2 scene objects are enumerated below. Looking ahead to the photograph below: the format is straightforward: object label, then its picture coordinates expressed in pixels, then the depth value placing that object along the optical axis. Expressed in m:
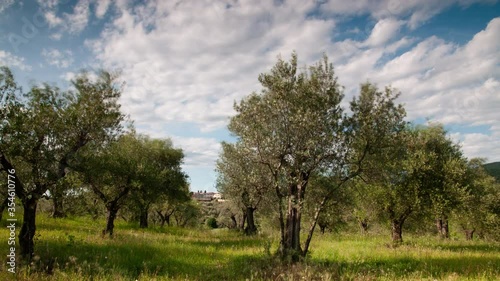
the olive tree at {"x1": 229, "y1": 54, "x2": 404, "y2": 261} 17.36
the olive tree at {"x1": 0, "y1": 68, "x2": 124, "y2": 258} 14.05
